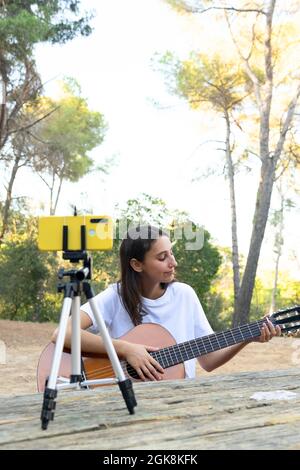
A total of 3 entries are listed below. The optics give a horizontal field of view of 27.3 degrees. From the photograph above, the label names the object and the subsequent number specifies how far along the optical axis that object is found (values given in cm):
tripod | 130
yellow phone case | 137
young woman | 240
